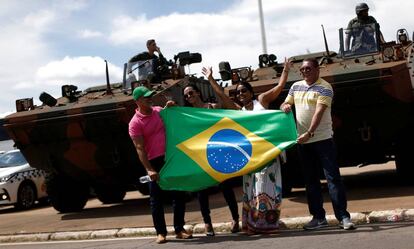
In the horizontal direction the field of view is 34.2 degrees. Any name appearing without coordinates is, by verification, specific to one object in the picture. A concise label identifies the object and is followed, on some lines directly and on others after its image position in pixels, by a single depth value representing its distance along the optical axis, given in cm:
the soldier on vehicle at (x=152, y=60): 1186
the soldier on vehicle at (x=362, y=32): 1072
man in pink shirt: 725
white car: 1438
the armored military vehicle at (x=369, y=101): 911
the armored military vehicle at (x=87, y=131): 1045
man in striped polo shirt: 693
